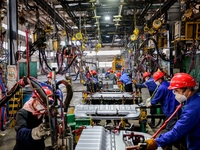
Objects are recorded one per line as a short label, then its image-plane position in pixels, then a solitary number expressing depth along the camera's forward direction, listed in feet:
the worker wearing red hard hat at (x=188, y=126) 7.38
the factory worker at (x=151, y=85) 20.77
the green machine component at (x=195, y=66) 24.53
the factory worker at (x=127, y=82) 31.07
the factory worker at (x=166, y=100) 13.14
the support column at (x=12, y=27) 18.17
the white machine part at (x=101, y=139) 7.97
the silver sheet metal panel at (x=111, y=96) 19.23
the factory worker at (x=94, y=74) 31.83
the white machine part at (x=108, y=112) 13.51
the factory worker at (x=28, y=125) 7.18
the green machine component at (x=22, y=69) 23.44
